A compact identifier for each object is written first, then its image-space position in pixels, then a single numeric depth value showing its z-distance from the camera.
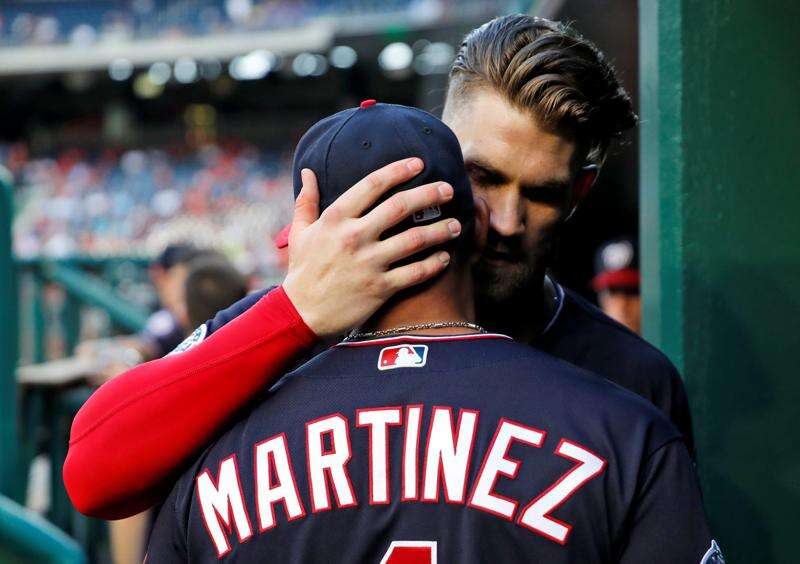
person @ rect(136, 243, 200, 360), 8.53
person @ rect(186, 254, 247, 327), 7.47
